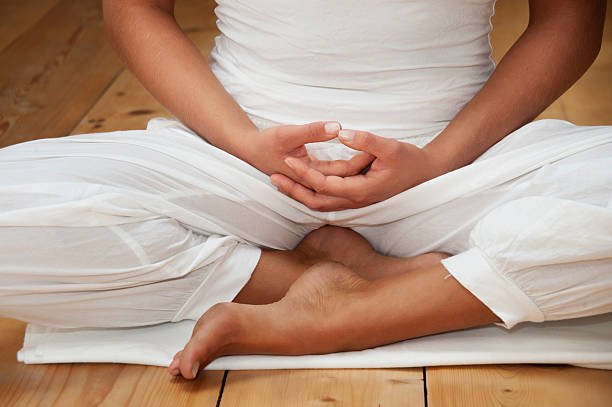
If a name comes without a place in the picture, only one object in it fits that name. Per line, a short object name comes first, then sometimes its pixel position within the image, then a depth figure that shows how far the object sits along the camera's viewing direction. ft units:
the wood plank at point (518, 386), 5.15
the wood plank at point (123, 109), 7.73
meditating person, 5.27
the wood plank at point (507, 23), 9.17
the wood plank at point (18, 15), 10.24
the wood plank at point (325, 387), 5.17
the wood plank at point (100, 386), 5.22
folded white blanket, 5.34
